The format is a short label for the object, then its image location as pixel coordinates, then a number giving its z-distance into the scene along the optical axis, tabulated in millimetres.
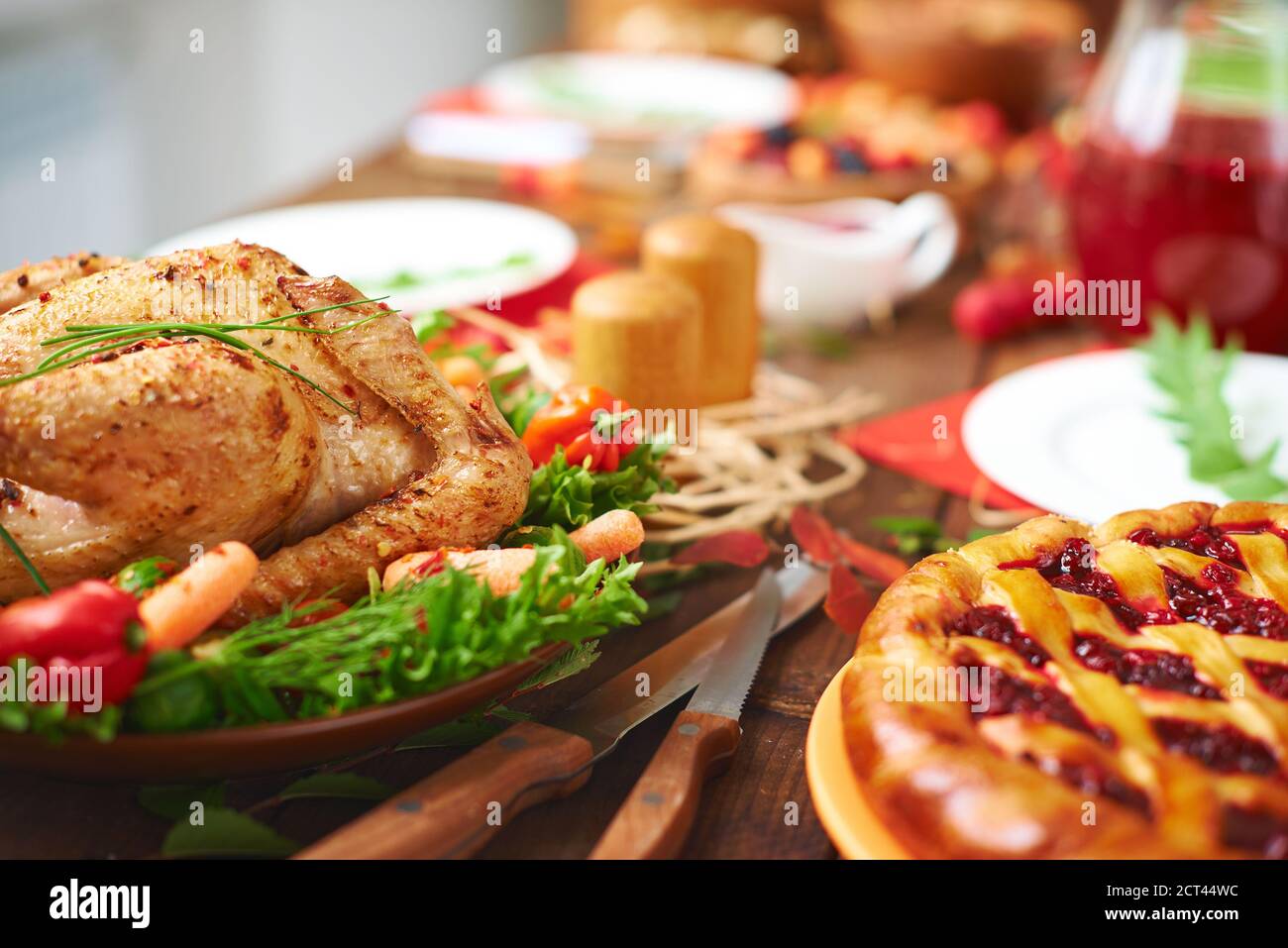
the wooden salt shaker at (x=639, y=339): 868
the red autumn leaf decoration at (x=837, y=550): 805
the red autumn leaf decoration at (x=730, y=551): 800
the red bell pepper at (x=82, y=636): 609
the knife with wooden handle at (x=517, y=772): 621
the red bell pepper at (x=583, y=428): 768
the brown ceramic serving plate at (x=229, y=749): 625
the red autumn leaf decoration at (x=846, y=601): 772
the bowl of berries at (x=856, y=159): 1101
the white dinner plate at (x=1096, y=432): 823
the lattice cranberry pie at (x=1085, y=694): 571
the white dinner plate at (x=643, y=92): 1304
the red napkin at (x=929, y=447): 883
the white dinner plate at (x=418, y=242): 1006
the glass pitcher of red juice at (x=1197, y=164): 933
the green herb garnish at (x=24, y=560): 673
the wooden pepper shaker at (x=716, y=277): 933
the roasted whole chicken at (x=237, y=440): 671
